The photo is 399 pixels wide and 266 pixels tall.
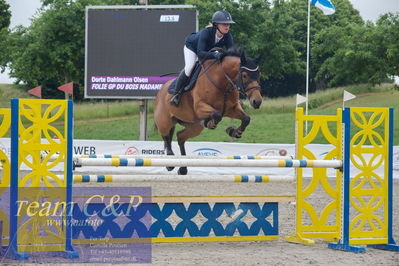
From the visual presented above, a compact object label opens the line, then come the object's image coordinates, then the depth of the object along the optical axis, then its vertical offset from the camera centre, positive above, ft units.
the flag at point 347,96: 42.02 +2.50
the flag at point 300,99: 41.98 +2.30
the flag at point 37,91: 36.02 +2.29
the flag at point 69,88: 36.72 +2.56
